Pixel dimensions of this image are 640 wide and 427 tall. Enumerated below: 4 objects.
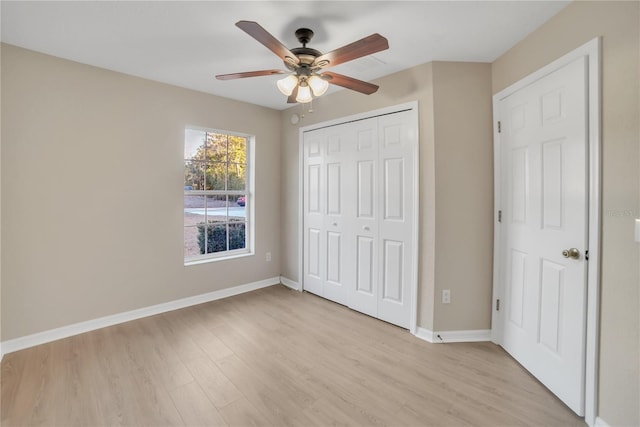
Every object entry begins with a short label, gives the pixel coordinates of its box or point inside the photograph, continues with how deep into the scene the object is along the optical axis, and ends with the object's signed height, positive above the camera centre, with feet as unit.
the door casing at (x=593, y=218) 5.14 -0.21
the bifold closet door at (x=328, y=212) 10.76 -0.24
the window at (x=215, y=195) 11.18 +0.48
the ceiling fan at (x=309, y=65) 5.23 +3.02
